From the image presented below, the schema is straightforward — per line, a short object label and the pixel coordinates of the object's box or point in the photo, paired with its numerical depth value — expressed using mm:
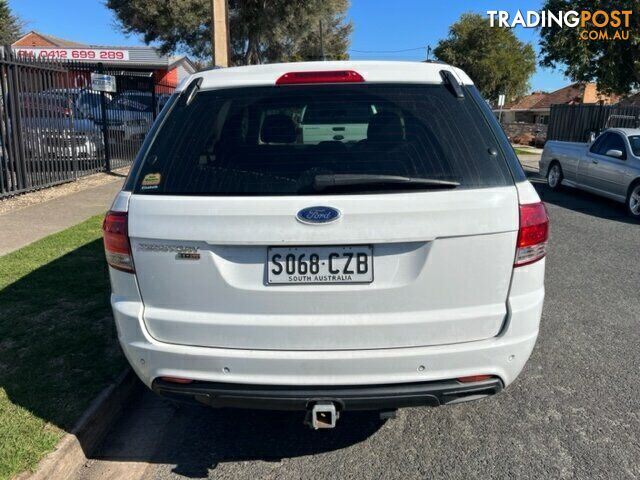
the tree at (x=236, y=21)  24141
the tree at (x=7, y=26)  38781
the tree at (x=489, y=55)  53469
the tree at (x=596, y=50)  17297
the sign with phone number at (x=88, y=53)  37781
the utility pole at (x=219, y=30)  12727
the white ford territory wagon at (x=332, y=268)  2385
